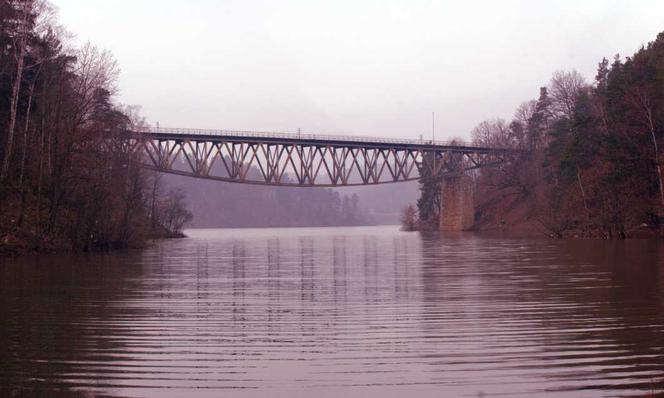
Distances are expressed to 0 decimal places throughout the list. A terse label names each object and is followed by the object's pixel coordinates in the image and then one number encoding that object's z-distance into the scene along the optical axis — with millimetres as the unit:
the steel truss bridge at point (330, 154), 92500
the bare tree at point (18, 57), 44031
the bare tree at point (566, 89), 106250
